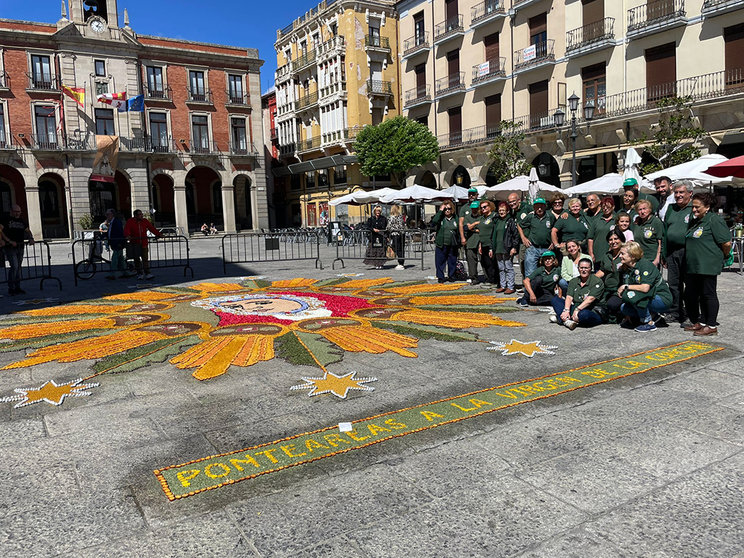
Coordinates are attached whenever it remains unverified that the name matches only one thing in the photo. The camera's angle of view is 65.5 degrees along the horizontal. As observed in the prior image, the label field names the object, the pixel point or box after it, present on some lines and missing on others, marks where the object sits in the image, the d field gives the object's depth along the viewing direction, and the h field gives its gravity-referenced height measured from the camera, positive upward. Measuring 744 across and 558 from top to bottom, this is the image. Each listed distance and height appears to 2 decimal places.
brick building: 36.31 +8.05
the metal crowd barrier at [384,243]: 14.84 -0.45
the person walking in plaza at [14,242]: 10.45 +0.12
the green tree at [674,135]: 19.92 +2.82
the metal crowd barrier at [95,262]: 12.67 -0.39
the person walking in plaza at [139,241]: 12.61 +0.04
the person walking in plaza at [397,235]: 14.46 -0.14
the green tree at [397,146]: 33.50 +4.86
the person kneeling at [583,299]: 6.91 -0.96
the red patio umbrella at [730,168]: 10.36 +0.80
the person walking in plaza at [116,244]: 12.54 +0.00
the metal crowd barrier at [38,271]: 11.78 -0.60
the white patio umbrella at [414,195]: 19.88 +1.15
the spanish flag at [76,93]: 35.38 +9.39
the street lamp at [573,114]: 19.60 +3.89
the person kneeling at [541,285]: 8.41 -0.92
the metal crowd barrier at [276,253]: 16.48 -0.60
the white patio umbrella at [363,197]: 21.48 +1.26
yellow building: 40.59 +10.68
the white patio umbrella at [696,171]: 12.52 +0.96
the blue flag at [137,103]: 34.62 +8.34
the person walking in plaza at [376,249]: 14.60 -0.47
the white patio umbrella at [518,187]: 17.44 +1.11
